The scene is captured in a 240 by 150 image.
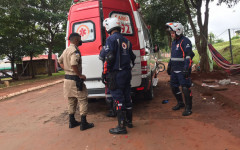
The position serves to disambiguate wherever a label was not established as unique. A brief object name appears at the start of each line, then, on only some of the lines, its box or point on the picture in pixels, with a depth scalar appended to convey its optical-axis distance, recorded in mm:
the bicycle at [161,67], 14344
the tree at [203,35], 8984
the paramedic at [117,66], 3250
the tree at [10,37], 15695
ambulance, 4305
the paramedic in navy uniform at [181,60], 3979
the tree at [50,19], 17266
